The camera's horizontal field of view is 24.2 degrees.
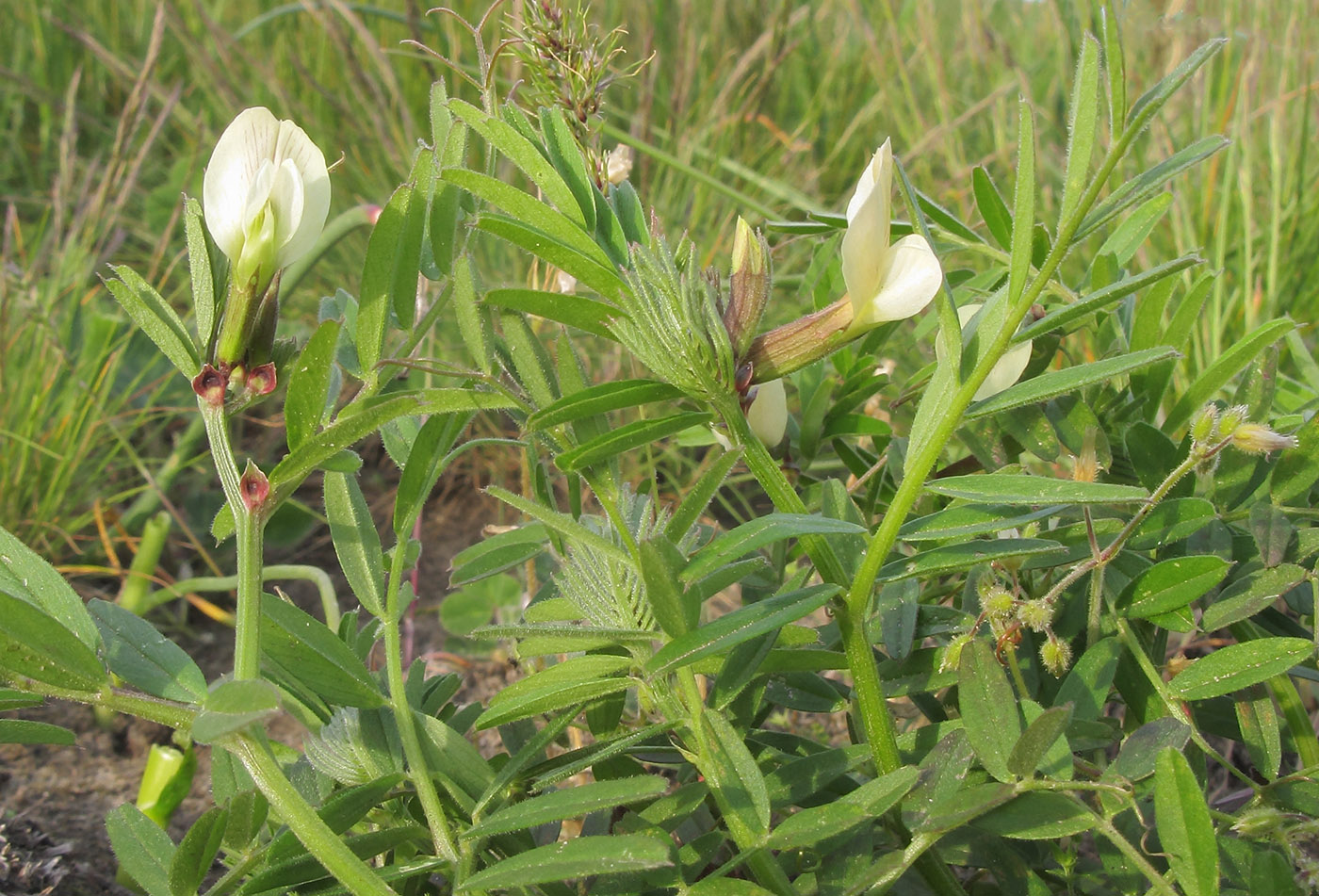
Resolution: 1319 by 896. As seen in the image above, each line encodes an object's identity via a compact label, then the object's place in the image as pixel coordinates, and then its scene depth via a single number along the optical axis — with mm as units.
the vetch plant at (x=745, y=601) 351
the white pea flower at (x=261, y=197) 353
